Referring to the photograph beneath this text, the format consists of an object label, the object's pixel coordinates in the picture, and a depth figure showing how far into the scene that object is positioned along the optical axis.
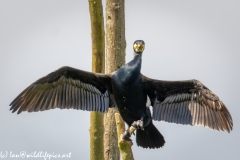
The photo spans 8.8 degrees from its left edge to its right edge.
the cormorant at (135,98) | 23.27
